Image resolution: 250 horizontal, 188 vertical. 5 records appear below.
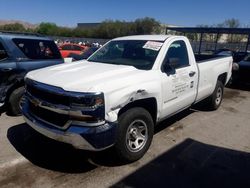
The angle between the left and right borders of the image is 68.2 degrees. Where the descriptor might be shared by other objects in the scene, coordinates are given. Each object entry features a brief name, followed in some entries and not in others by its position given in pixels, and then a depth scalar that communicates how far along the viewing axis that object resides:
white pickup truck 2.27
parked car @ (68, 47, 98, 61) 5.56
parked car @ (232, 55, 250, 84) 7.02
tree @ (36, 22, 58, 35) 67.79
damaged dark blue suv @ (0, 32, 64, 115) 3.88
